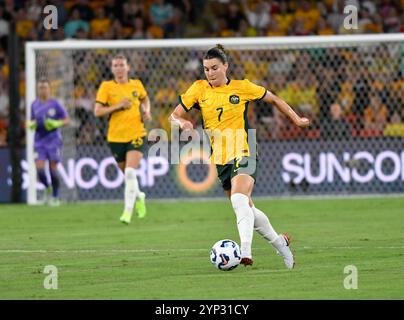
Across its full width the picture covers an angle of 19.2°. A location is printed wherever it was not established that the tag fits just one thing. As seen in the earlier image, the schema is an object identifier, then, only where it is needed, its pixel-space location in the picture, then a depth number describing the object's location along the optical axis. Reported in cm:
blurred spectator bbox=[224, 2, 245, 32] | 2562
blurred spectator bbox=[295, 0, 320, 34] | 2527
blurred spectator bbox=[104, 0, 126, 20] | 2627
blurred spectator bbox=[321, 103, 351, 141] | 2200
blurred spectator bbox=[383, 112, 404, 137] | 2162
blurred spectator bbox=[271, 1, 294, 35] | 2544
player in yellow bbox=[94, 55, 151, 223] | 1758
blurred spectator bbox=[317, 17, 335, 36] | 2486
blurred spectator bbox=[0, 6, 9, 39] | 2611
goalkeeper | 2116
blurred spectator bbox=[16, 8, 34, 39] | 2608
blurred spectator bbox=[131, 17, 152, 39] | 2553
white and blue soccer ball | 1119
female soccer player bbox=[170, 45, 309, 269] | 1167
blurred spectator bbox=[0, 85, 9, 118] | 2358
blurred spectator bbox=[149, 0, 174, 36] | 2608
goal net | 2164
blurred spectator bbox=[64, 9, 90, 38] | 2559
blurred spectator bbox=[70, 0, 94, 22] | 2609
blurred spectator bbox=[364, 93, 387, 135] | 2200
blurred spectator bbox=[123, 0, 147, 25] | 2611
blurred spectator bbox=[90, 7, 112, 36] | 2608
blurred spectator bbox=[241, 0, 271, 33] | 2570
